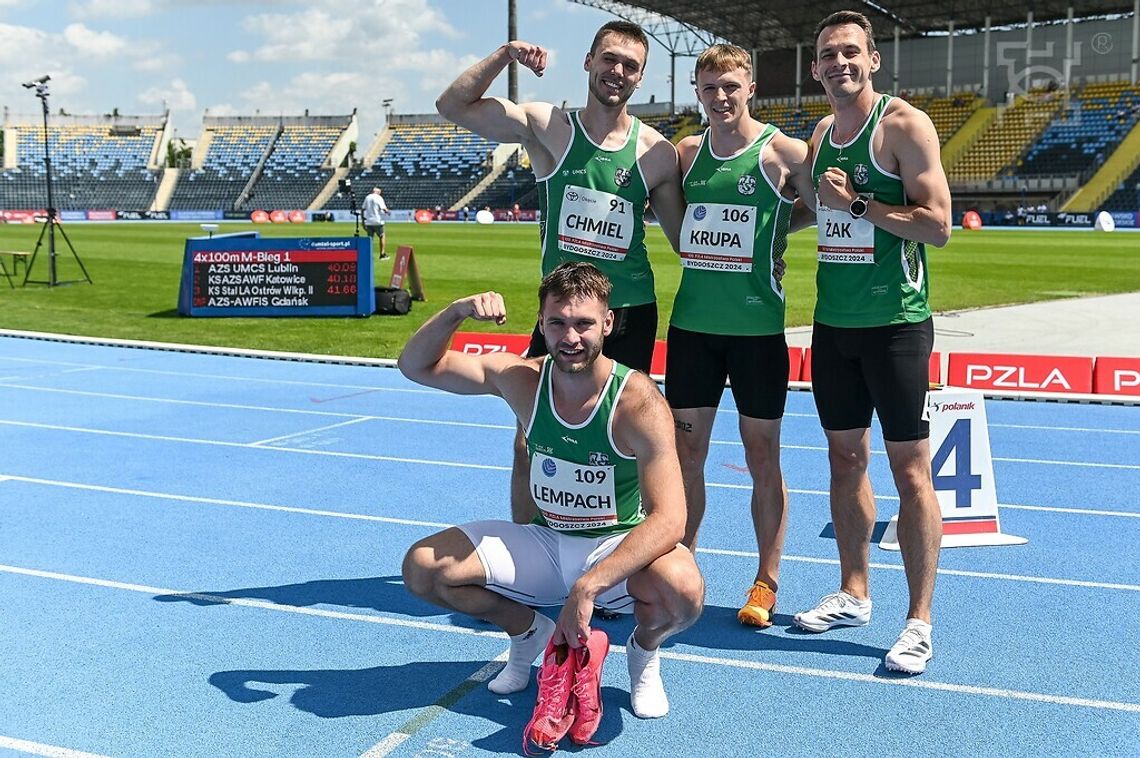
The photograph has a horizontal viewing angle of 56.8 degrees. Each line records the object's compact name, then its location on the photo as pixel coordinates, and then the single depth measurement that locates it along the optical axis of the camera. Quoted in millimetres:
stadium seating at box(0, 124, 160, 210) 70812
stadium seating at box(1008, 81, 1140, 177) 46125
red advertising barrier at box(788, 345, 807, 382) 10461
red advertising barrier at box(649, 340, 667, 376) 10445
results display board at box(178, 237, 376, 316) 15289
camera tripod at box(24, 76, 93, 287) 19672
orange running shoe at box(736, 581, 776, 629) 4383
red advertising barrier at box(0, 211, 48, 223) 57697
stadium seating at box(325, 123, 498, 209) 66562
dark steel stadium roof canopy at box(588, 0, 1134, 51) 50750
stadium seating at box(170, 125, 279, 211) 71375
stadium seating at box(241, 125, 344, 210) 70312
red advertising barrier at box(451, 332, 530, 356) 11039
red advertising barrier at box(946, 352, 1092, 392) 10031
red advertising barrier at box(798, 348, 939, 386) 9984
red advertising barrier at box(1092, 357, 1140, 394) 9727
